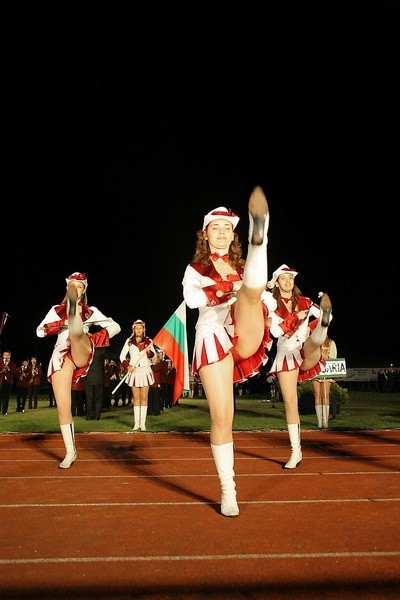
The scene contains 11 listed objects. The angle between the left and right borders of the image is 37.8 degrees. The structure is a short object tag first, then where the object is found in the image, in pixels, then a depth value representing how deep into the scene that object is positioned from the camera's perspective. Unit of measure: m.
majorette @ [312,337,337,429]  10.30
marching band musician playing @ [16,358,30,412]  18.52
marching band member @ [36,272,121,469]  6.12
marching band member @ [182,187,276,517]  3.90
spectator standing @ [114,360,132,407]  21.19
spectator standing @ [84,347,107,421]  13.65
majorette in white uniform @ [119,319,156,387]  11.13
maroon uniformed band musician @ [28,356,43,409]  19.62
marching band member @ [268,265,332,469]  6.01
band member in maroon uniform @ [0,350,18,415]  17.39
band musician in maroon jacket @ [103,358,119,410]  18.98
